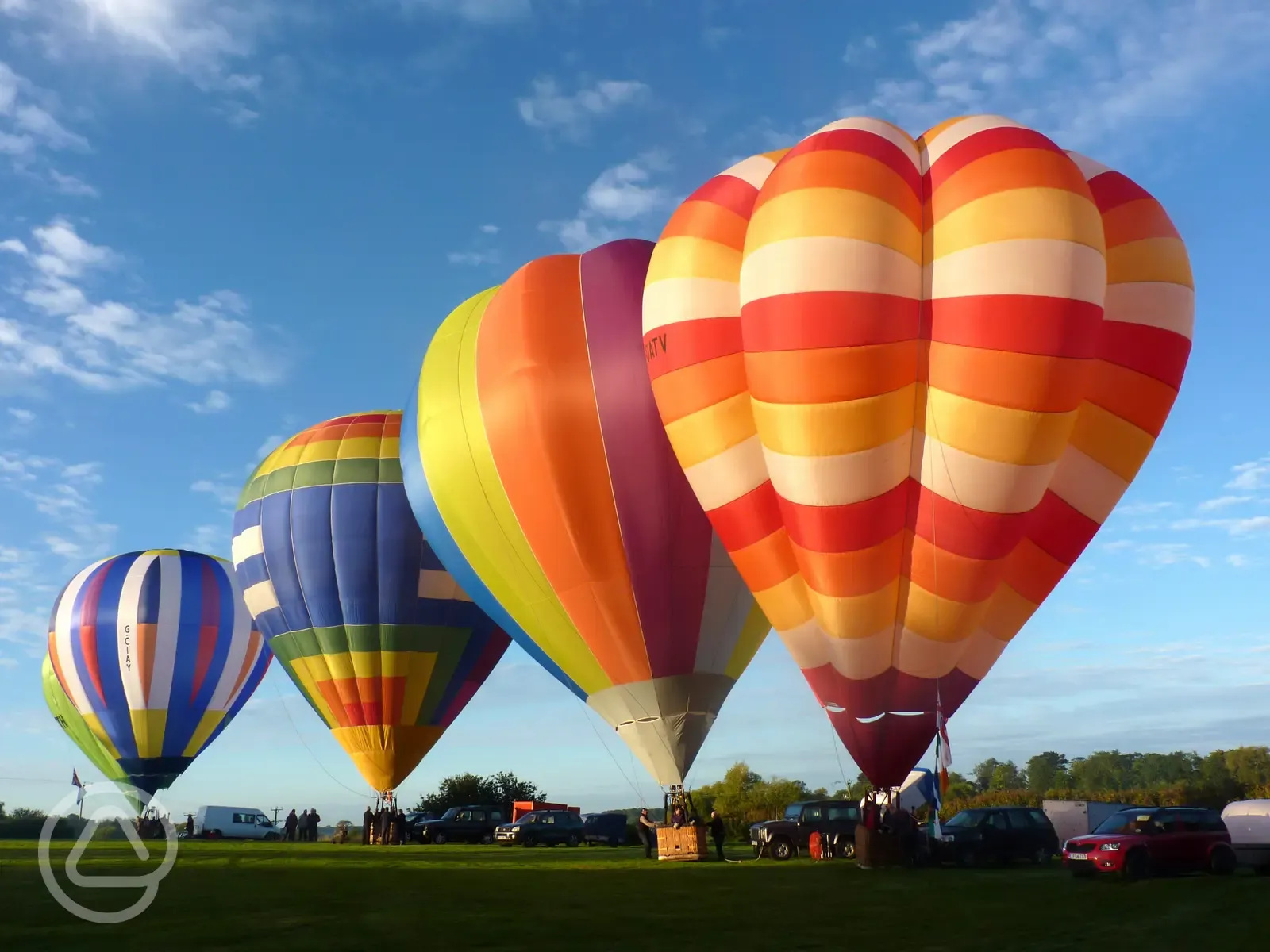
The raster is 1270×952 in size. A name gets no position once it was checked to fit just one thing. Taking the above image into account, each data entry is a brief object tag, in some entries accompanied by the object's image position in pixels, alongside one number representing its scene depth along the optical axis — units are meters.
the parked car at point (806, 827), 25.16
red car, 17.34
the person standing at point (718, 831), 22.44
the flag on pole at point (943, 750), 17.17
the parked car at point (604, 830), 35.81
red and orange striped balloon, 16.25
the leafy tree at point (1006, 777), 109.19
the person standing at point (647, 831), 22.94
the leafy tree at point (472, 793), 67.12
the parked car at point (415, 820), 34.56
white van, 43.28
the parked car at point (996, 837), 21.45
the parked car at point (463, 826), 34.94
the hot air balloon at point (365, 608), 30.08
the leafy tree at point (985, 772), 113.28
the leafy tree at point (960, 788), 68.25
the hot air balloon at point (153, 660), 39.38
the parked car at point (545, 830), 33.16
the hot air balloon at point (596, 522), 21.92
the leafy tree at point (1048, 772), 117.81
